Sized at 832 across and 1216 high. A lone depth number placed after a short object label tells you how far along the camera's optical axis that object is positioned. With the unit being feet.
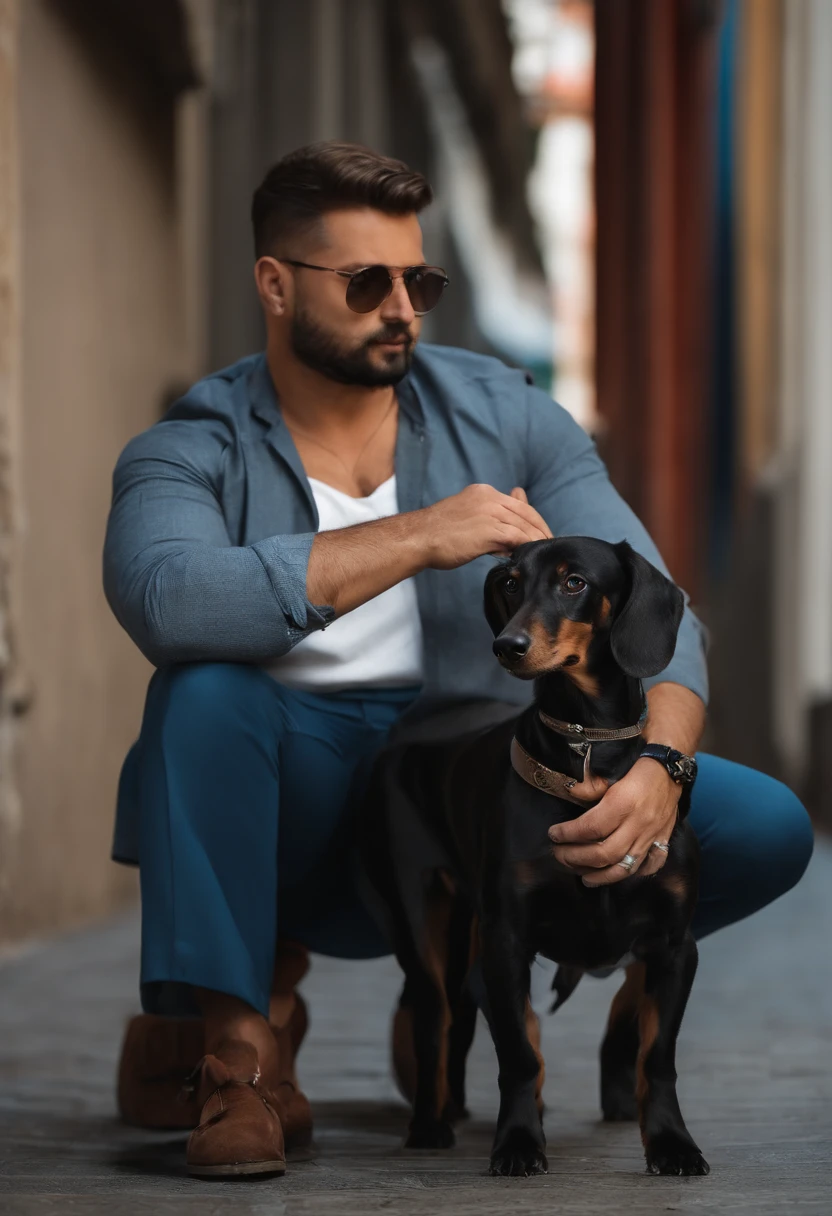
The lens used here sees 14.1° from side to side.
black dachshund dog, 13.49
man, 14.97
